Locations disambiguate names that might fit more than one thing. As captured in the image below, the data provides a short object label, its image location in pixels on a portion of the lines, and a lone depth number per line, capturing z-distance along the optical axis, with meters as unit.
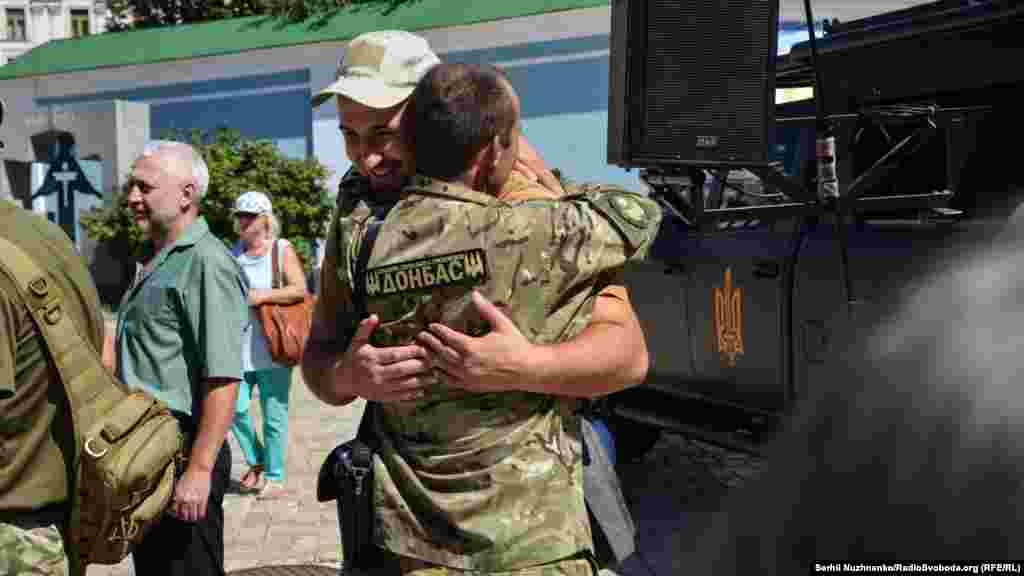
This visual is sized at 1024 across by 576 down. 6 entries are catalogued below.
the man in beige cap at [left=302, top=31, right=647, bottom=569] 2.17
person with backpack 2.56
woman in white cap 7.28
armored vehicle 5.29
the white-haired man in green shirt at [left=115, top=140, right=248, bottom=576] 3.59
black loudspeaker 6.51
